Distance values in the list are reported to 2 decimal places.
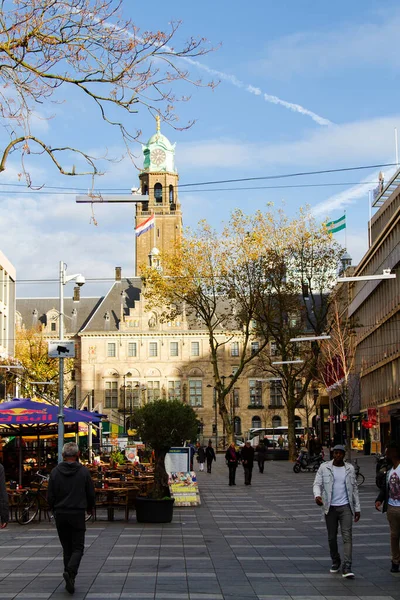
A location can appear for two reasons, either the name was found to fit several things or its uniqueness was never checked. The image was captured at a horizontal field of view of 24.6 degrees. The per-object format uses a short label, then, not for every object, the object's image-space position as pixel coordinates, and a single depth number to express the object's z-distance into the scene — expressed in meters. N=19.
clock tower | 129.00
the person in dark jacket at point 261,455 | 47.04
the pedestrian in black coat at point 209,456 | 48.69
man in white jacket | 12.20
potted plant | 20.11
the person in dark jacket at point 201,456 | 52.54
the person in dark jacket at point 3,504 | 10.48
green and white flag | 50.25
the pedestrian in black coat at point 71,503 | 10.80
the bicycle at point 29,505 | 20.23
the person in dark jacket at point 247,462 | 36.84
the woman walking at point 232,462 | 36.78
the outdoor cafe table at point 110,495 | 21.05
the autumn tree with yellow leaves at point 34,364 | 70.28
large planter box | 20.03
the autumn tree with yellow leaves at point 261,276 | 50.06
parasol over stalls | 22.34
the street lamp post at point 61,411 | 23.19
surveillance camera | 31.26
